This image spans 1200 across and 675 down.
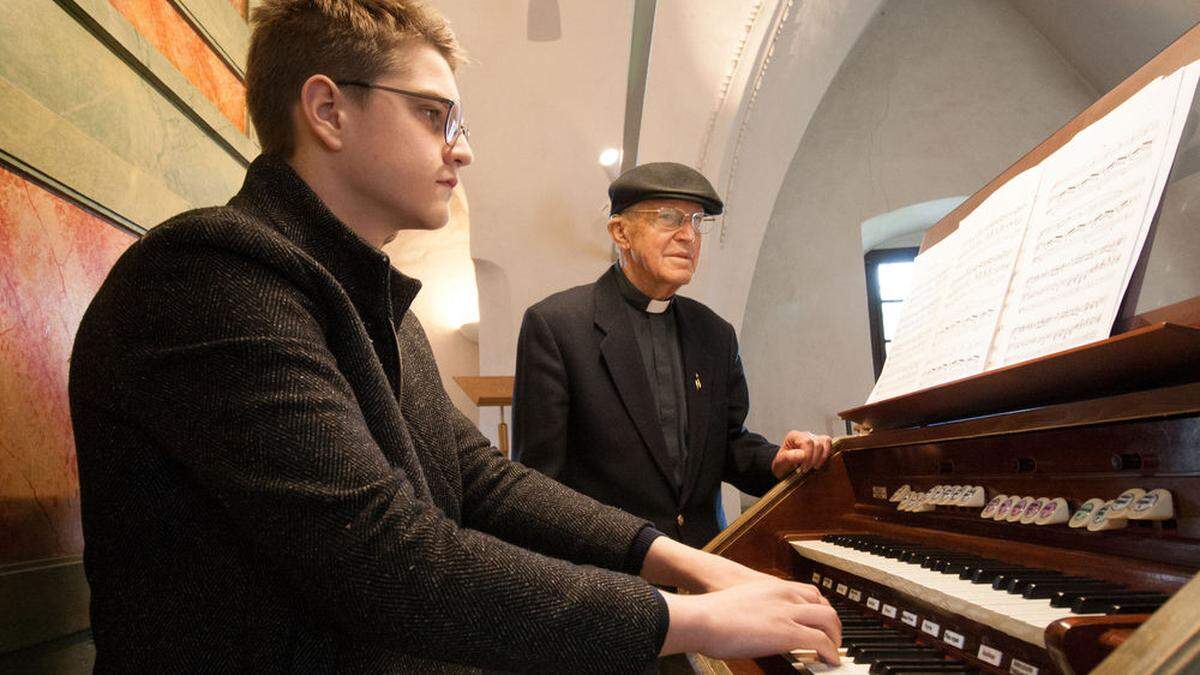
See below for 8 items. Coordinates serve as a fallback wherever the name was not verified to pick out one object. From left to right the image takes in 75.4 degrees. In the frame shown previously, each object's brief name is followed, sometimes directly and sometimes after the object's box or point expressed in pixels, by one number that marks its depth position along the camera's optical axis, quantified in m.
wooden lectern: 5.45
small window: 6.32
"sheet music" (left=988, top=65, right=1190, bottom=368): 1.06
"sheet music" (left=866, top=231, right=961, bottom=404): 1.60
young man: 0.78
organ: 0.85
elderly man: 2.16
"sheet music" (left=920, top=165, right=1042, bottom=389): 1.37
